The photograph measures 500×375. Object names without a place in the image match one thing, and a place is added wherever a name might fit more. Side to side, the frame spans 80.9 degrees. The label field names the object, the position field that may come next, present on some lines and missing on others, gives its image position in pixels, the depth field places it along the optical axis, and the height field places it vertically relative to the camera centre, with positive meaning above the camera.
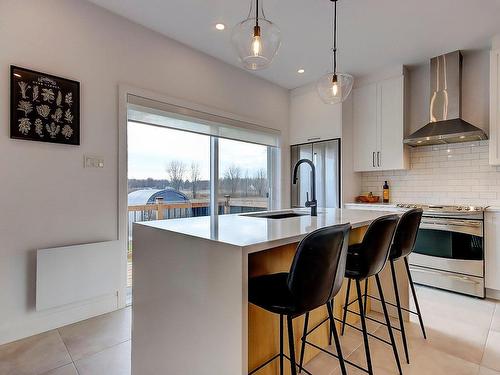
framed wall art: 2.23 +0.66
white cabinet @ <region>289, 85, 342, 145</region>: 4.24 +1.08
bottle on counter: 4.25 -0.08
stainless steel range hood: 3.43 +1.01
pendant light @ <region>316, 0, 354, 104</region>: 2.67 +0.94
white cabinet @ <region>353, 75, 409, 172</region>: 3.89 +0.87
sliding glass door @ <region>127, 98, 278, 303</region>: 3.11 +0.32
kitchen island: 1.15 -0.47
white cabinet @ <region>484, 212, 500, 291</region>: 3.03 -0.65
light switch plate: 2.60 +0.25
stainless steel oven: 3.08 -0.70
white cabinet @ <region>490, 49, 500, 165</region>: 3.16 +0.89
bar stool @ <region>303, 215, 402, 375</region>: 1.60 -0.35
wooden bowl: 4.28 -0.16
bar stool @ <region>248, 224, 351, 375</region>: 1.19 -0.38
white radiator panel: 2.31 -0.71
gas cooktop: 3.09 -0.24
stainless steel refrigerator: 4.23 +0.24
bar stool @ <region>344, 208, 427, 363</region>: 2.00 -0.34
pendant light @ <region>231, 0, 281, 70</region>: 1.95 +1.01
